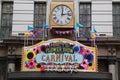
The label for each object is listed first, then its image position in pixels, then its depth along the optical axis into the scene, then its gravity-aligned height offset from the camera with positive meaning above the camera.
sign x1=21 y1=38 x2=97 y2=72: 26.50 -0.89
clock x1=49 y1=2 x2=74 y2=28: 29.16 +2.50
